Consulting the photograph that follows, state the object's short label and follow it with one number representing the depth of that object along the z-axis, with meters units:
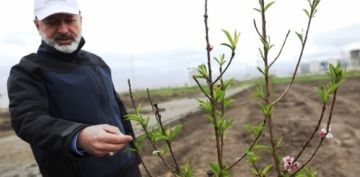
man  1.97
